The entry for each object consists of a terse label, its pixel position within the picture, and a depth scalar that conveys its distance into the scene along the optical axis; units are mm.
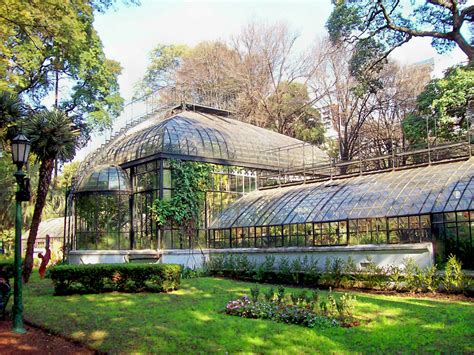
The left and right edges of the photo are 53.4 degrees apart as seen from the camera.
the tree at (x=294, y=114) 42359
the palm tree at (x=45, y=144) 17828
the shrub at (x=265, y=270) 18591
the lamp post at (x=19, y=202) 9906
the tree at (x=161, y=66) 52625
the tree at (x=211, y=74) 43750
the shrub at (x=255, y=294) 11586
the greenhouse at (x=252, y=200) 15867
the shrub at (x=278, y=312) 9719
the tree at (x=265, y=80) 42000
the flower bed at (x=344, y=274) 13586
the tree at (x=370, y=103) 36250
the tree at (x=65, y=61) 10906
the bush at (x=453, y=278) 13141
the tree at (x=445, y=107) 22047
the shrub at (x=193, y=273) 20578
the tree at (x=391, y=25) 22625
